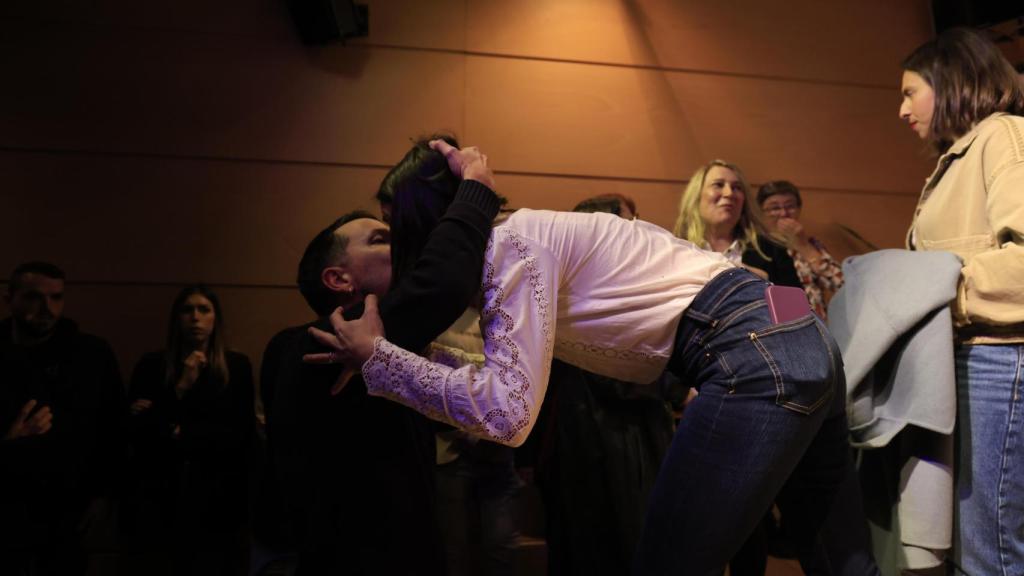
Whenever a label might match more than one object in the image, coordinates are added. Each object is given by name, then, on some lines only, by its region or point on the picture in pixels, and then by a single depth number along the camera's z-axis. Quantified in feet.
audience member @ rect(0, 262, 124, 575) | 7.67
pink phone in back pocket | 3.76
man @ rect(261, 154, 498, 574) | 3.64
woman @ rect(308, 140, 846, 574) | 3.58
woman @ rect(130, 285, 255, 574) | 8.14
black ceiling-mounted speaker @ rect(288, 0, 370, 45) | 9.64
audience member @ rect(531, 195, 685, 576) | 6.48
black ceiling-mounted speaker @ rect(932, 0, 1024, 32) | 10.79
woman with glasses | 10.17
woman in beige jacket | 4.28
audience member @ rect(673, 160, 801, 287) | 8.21
